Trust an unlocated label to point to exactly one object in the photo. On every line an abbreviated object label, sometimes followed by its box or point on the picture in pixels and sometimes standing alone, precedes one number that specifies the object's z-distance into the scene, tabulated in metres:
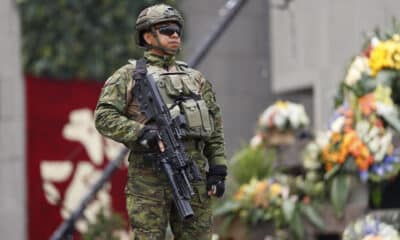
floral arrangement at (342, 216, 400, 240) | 17.86
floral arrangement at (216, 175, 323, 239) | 20.70
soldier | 13.21
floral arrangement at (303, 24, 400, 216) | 19.42
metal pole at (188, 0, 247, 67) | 22.69
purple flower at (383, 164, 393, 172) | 19.36
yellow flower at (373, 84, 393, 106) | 19.53
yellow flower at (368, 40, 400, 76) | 19.78
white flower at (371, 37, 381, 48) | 20.09
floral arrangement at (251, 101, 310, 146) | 22.59
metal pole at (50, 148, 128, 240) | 21.94
